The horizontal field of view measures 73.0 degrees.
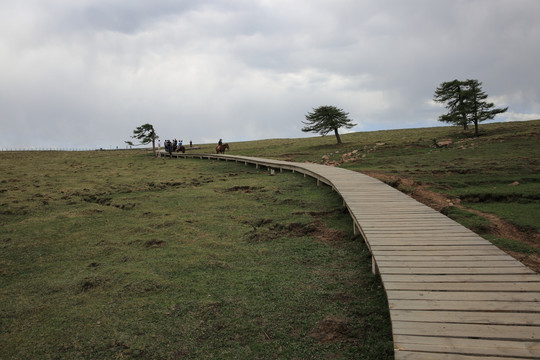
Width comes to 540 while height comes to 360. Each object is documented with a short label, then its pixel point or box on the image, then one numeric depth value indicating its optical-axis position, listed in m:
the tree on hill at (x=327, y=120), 36.81
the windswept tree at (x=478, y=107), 33.31
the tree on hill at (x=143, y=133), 41.03
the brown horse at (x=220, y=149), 37.00
